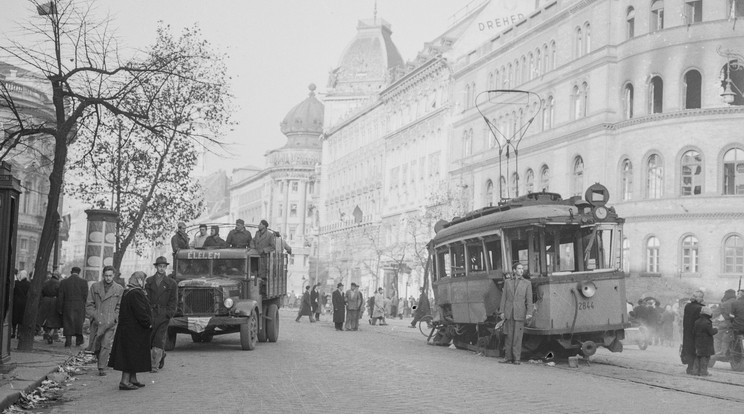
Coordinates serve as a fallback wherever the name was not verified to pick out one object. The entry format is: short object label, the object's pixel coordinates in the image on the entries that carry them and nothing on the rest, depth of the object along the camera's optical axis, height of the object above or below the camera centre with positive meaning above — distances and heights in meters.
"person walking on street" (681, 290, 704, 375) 20.03 +0.03
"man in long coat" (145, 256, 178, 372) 17.84 +0.03
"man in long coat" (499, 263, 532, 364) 21.11 +0.26
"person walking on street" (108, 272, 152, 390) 14.77 -0.44
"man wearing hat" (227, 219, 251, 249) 25.89 +1.76
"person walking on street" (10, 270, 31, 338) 24.33 +0.02
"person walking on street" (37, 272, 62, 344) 24.42 -0.23
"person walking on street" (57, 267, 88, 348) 23.78 -0.06
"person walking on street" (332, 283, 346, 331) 40.94 +0.23
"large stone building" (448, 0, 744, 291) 46.34 +9.67
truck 23.48 +0.34
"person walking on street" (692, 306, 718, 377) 19.72 -0.25
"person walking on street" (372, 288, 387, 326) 49.28 +0.29
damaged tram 21.25 +1.16
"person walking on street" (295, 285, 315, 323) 52.20 +0.34
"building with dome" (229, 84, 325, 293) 139.38 +17.55
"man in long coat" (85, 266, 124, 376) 18.55 -0.09
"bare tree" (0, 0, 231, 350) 21.00 +3.83
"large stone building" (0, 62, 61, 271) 66.62 +5.12
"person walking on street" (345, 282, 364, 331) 41.28 +0.22
